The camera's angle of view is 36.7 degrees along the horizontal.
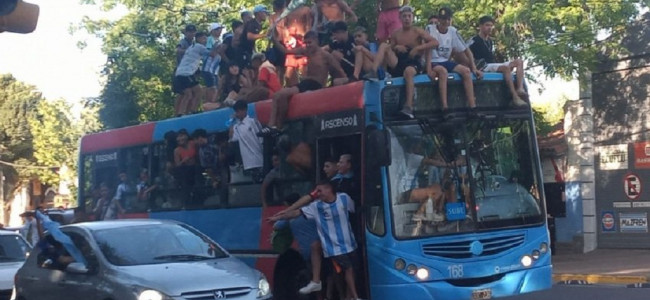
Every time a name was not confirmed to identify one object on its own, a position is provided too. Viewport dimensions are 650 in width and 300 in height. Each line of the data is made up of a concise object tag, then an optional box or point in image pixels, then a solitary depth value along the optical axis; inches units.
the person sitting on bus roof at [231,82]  582.5
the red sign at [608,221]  936.1
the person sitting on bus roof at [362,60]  466.0
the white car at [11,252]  543.2
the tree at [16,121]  1884.8
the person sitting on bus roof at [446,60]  430.0
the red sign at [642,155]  910.4
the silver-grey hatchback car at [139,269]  375.6
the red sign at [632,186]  918.4
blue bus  416.2
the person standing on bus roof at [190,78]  657.0
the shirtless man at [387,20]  525.0
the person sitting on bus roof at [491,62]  446.0
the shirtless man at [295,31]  555.2
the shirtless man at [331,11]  555.2
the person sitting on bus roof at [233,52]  608.4
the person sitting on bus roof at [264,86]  529.7
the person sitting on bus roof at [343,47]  502.6
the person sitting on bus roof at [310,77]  481.4
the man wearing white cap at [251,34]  602.9
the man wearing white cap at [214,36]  669.3
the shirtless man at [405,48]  448.8
